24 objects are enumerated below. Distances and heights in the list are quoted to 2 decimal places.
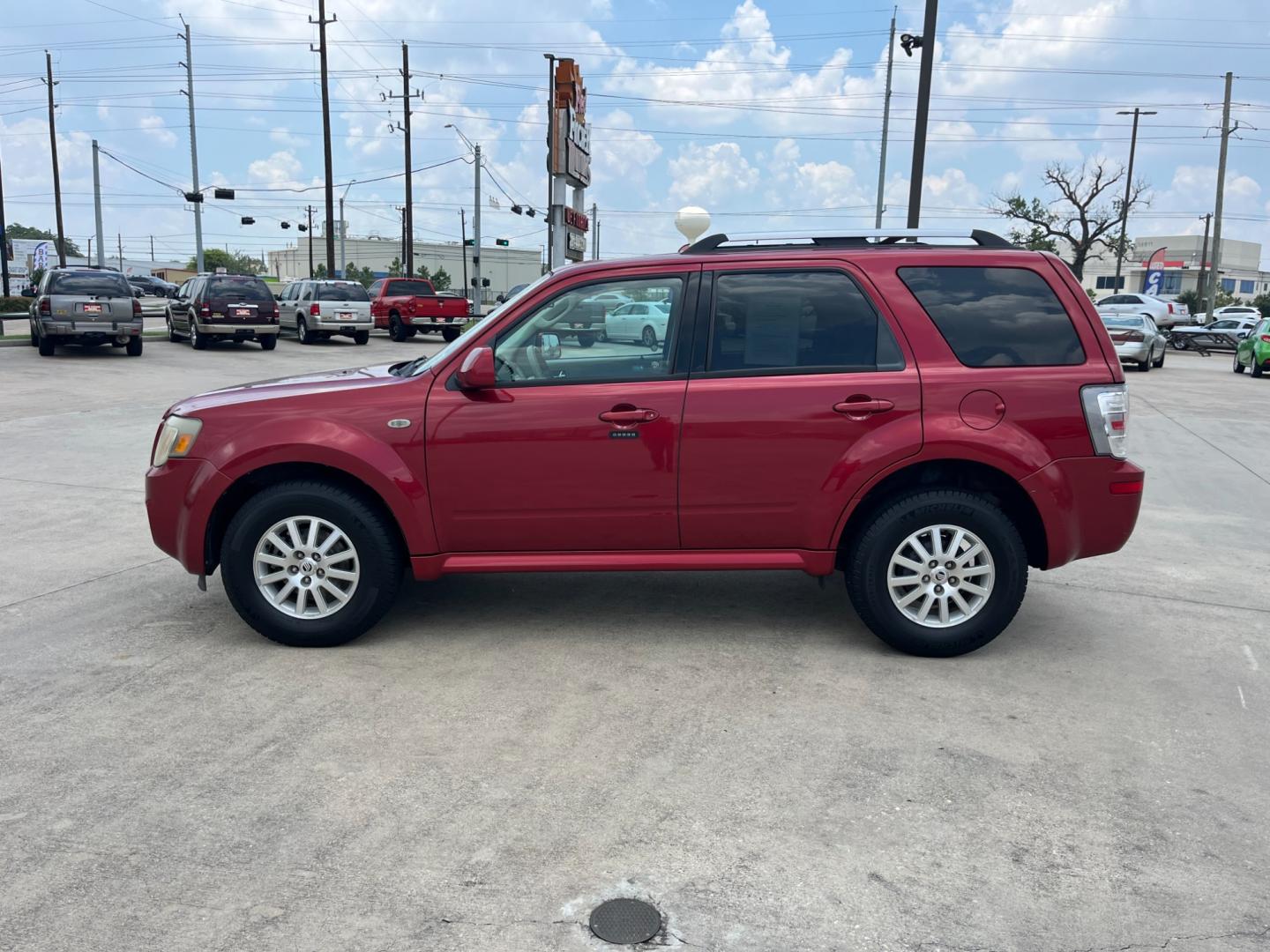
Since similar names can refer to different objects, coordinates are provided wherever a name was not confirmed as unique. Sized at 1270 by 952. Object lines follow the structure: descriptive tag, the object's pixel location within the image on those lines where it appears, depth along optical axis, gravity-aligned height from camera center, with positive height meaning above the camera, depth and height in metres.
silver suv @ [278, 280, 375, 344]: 28.45 -0.26
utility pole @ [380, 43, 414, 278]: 45.15 +7.49
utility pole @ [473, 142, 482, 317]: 51.29 +2.55
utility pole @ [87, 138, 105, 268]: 61.20 +5.21
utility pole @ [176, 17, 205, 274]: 51.38 +6.73
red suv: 4.83 -0.64
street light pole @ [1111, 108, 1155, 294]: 56.31 +6.21
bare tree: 58.28 +5.60
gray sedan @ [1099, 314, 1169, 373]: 25.61 -0.35
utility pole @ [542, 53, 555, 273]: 24.73 +3.16
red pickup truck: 31.28 -0.19
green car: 24.47 -0.55
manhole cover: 2.80 -1.65
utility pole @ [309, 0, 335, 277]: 38.19 +6.57
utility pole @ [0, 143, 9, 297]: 51.88 +1.50
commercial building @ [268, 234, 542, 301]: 136.38 +5.77
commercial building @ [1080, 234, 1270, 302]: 121.69 +6.88
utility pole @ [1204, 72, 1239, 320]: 44.88 +5.75
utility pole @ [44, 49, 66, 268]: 55.94 +5.95
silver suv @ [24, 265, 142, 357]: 21.25 -0.32
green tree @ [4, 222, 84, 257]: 116.04 +7.57
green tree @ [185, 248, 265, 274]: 150.25 +5.70
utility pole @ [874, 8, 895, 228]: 35.41 +6.53
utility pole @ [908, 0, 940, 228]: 18.89 +3.99
